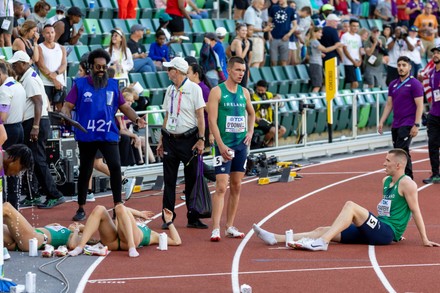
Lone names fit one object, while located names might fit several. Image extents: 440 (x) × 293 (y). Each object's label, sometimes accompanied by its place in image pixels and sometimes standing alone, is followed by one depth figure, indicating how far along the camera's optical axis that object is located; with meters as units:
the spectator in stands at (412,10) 30.53
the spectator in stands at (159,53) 22.00
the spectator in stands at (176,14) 23.36
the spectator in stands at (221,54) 21.48
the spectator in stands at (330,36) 25.00
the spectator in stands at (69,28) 19.83
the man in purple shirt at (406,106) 17.50
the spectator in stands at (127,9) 23.11
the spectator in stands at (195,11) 24.96
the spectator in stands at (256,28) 24.16
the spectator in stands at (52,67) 17.94
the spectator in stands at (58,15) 20.17
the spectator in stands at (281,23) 24.62
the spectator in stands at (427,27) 29.80
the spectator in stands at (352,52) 25.95
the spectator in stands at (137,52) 21.33
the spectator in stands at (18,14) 19.99
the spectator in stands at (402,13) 30.47
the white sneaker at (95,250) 12.28
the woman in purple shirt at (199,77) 15.20
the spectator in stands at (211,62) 21.41
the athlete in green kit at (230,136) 13.41
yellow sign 22.55
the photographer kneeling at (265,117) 20.91
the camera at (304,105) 21.94
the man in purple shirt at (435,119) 18.23
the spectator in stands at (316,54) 24.86
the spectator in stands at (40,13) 19.62
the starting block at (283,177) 18.66
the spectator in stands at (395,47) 26.62
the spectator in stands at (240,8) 26.14
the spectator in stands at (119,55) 19.23
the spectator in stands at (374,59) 26.58
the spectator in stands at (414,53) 27.09
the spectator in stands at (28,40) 17.45
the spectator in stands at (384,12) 30.48
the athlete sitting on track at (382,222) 12.58
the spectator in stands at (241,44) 22.50
